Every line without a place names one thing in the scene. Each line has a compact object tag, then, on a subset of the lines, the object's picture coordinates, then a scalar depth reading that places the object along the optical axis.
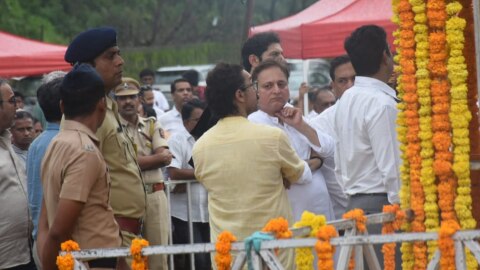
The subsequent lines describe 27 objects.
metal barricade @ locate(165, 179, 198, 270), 14.64
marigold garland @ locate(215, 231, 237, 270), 7.80
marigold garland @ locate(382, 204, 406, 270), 9.21
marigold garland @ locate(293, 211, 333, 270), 8.10
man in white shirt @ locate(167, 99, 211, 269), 15.45
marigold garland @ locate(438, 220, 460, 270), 7.61
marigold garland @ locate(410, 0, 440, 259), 9.20
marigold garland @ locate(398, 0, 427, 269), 9.31
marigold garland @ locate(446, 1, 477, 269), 9.01
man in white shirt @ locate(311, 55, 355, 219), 11.67
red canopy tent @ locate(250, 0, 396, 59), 17.70
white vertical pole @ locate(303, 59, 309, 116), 20.69
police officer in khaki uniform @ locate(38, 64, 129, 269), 7.94
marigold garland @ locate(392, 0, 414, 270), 9.49
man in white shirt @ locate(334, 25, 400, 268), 10.36
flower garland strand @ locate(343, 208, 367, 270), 8.92
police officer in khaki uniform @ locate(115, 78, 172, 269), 11.79
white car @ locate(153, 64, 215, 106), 40.77
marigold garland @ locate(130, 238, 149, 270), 8.00
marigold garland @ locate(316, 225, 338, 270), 7.59
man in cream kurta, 9.43
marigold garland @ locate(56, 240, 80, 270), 7.90
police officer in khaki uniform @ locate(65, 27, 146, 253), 9.55
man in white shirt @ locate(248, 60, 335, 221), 10.95
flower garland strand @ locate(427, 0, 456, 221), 9.09
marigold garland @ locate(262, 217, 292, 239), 7.87
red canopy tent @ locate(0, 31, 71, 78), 21.50
